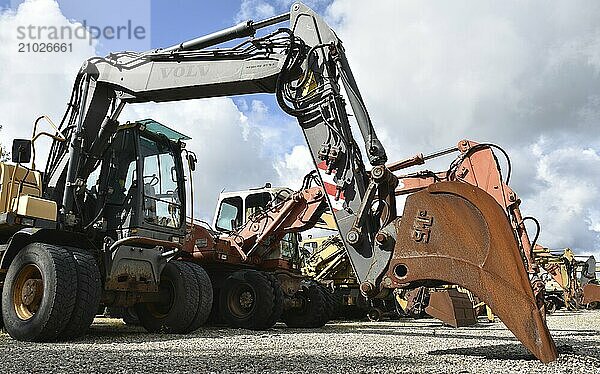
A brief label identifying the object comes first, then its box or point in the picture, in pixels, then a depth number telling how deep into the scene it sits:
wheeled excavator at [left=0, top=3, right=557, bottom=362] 5.41
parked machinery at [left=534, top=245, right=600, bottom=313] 27.95
